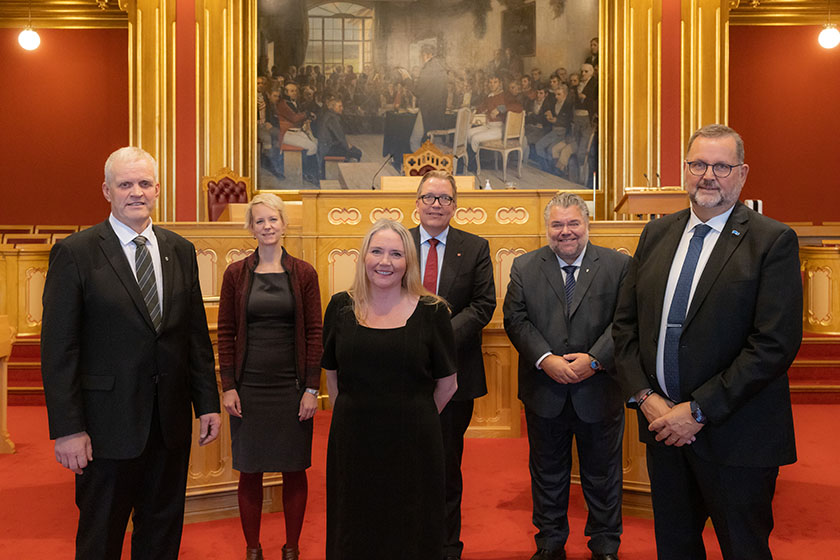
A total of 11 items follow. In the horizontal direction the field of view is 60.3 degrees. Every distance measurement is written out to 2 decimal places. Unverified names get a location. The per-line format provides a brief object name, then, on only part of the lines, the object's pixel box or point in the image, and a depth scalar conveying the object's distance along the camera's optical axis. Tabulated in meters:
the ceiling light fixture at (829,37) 9.25
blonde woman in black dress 2.20
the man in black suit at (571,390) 3.00
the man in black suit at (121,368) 2.06
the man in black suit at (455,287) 2.97
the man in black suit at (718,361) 2.02
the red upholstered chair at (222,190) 8.80
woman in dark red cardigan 2.89
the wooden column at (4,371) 4.93
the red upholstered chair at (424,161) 6.76
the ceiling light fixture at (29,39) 9.31
